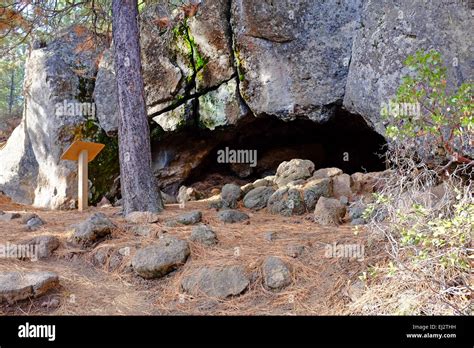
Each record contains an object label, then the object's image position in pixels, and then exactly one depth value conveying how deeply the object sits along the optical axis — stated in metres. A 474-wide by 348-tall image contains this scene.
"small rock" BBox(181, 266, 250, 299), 3.75
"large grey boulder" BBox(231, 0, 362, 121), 7.17
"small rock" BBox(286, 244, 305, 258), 4.16
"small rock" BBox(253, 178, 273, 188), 7.25
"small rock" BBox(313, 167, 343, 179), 6.56
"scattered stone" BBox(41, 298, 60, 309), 3.61
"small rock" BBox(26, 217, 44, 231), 5.55
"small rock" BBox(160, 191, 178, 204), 7.56
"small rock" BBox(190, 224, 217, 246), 4.59
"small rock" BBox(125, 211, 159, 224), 5.36
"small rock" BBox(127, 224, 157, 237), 4.97
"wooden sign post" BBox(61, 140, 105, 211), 7.11
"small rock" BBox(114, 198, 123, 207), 7.85
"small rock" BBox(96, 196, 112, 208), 8.01
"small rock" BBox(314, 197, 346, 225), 5.28
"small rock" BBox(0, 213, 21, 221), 6.19
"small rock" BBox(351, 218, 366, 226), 5.00
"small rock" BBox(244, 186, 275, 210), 6.48
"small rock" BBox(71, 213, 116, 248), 4.81
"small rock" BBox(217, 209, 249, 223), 5.61
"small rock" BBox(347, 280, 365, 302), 3.31
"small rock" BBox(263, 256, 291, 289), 3.74
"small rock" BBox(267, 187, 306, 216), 5.98
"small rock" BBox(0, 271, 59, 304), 3.51
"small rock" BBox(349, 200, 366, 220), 5.27
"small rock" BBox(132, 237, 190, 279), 4.14
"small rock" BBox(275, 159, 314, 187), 6.89
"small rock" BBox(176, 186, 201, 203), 7.73
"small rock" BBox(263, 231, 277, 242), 4.70
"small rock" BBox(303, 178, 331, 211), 6.04
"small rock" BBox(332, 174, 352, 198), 6.20
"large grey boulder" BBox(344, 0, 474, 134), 5.55
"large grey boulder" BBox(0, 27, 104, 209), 8.44
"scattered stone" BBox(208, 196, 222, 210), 6.53
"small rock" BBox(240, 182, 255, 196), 7.11
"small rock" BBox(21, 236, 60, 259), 4.58
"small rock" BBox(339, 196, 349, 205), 5.85
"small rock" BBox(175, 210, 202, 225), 5.38
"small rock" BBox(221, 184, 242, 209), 6.57
